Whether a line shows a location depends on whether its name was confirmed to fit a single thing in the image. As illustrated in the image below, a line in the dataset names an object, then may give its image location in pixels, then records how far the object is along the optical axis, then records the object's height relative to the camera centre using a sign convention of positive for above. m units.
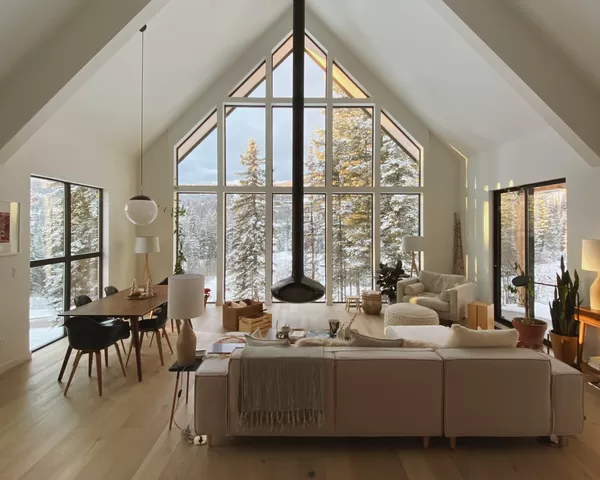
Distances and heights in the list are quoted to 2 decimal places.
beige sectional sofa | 2.63 -1.14
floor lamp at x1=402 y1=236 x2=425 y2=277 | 6.80 +0.01
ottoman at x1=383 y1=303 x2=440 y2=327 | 5.09 -1.03
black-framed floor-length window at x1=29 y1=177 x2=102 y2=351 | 4.73 -0.12
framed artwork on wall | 3.99 +0.16
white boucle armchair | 5.78 -0.86
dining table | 3.64 -0.71
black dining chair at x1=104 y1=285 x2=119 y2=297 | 4.94 -0.67
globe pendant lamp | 3.96 +0.36
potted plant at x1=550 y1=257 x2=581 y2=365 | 4.10 -0.88
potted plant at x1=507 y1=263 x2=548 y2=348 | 4.43 -1.07
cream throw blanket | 2.59 -1.07
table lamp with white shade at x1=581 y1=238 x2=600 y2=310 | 3.86 -0.19
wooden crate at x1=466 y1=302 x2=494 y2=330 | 5.58 -1.13
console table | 3.84 -0.83
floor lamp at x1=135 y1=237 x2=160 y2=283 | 5.88 -0.04
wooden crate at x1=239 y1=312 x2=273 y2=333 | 5.50 -1.24
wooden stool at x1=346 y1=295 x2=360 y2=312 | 6.92 -1.16
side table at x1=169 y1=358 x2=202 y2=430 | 2.85 -1.00
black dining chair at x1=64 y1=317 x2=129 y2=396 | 3.47 -0.92
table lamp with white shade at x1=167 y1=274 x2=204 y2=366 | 2.92 -0.53
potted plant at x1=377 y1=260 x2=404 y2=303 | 6.91 -0.70
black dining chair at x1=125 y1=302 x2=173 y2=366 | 4.27 -0.98
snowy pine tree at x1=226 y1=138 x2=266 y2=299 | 7.57 +0.17
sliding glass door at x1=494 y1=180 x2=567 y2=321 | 4.98 +0.03
